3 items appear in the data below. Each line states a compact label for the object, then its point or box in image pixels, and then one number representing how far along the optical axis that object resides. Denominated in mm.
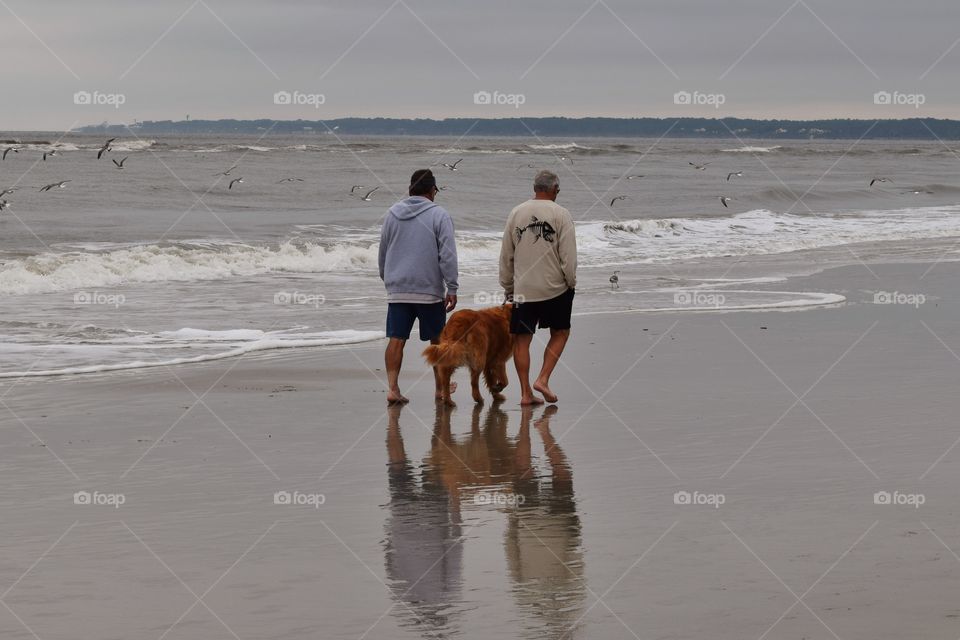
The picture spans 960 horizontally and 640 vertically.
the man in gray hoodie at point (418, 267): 17109
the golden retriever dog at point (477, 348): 16750
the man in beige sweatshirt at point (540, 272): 17031
